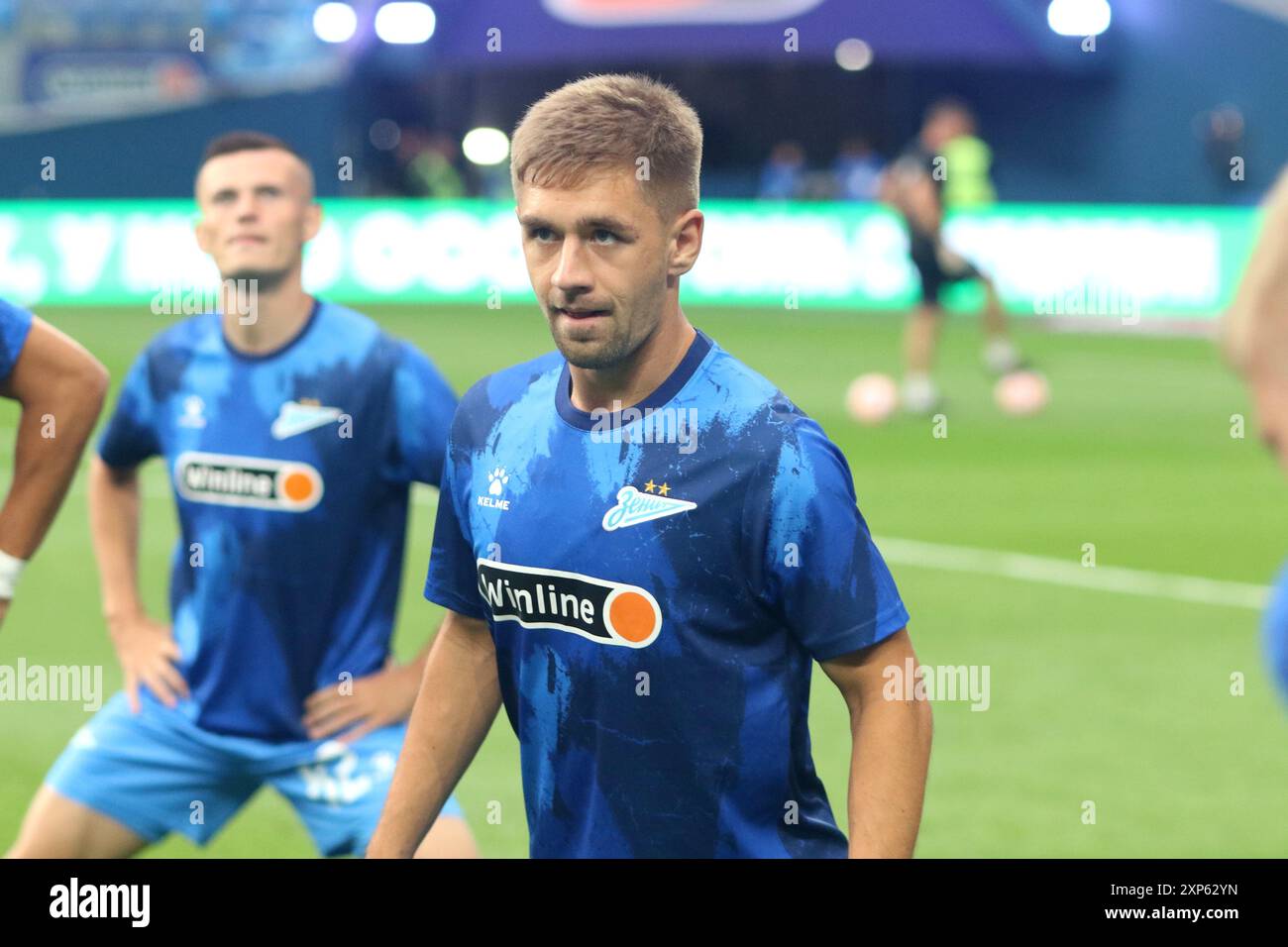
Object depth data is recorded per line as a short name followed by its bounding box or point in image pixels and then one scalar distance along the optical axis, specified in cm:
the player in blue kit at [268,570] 584
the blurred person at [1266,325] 202
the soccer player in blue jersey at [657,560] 389
